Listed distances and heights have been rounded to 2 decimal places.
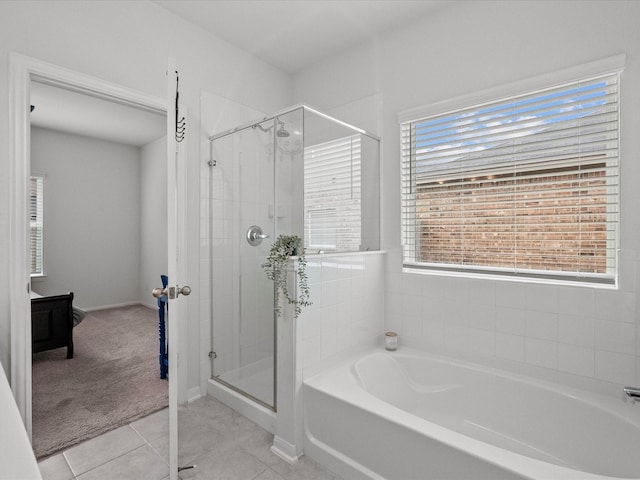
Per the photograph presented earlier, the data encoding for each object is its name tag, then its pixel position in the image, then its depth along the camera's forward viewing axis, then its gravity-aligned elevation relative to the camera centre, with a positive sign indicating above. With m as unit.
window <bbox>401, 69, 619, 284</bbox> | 1.81 +0.31
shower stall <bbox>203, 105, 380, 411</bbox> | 2.02 +0.17
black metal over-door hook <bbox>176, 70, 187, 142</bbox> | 1.68 +0.58
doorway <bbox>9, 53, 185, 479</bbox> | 1.72 +0.04
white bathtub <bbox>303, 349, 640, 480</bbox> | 1.35 -0.91
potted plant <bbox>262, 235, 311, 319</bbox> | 1.85 -0.17
